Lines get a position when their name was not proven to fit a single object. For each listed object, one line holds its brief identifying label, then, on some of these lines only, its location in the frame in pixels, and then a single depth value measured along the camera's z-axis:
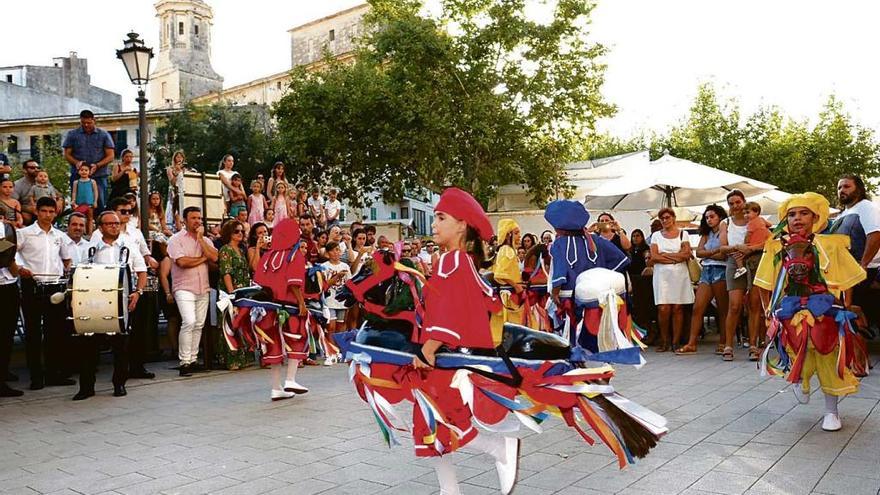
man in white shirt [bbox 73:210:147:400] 8.28
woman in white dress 11.16
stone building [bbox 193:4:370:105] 70.56
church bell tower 91.31
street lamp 12.45
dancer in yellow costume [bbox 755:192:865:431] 5.88
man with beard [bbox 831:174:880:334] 7.49
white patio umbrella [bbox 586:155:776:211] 12.62
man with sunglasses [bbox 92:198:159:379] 9.27
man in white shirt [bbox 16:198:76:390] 8.73
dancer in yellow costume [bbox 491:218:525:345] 9.62
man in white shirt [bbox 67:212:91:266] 9.19
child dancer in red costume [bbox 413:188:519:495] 3.79
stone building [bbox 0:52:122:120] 60.25
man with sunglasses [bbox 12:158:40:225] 11.42
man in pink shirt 9.79
